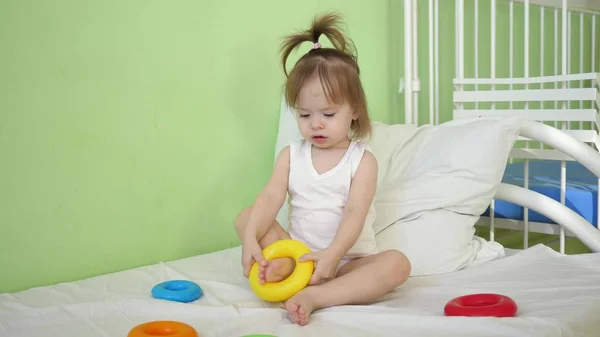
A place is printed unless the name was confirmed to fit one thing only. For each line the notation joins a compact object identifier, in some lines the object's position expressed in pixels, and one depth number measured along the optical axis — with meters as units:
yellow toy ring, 1.29
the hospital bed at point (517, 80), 1.85
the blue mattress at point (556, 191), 1.85
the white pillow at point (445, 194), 1.59
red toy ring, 1.15
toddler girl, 1.33
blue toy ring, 1.33
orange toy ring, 1.09
